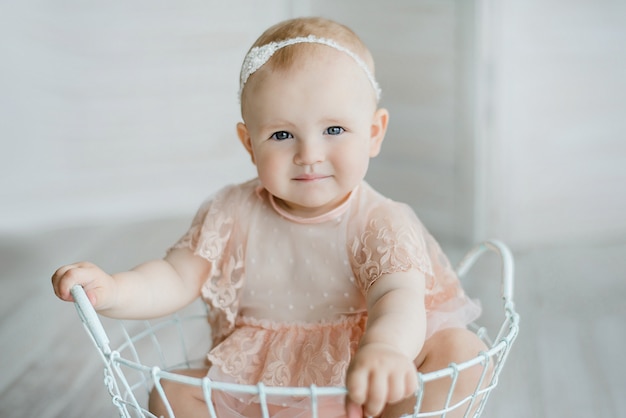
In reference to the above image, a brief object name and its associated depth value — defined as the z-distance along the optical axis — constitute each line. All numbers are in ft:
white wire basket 2.56
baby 3.25
